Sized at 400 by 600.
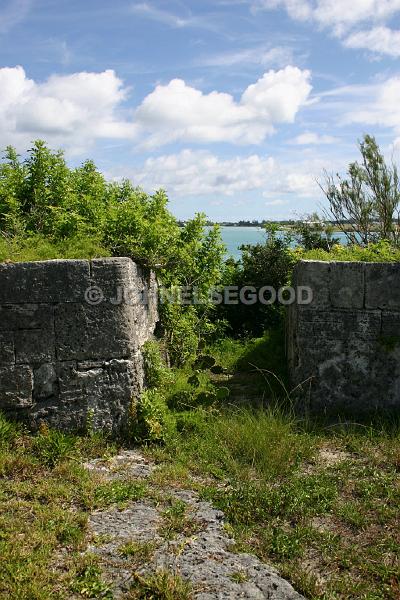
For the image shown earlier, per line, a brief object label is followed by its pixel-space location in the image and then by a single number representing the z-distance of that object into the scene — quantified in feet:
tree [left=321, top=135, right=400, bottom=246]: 47.32
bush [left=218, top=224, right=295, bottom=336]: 29.19
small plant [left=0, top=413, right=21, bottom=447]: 15.88
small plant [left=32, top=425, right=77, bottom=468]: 15.31
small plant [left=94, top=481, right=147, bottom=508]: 13.32
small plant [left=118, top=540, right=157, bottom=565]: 10.96
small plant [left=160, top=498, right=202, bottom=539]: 11.99
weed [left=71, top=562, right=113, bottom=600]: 10.04
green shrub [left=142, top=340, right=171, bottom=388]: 18.08
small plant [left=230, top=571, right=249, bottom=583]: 10.39
